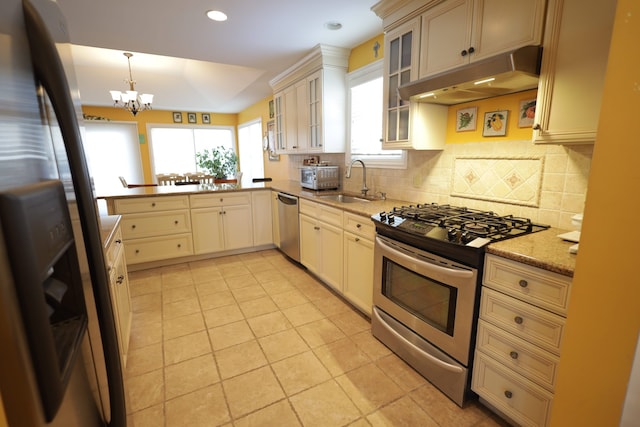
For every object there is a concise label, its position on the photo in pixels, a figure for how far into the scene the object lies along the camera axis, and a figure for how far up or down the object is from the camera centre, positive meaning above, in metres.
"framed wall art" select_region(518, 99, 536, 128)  1.79 +0.23
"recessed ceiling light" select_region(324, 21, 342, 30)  2.71 +1.14
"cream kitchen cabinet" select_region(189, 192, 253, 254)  3.72 -0.79
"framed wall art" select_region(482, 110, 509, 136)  1.93 +0.19
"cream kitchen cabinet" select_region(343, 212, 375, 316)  2.34 -0.83
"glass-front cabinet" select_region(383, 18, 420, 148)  2.14 +0.60
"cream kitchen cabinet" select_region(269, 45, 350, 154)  3.33 +0.64
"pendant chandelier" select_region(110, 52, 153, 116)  4.81 +0.93
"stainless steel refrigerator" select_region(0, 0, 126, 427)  0.35 -0.12
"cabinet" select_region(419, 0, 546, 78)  1.48 +0.66
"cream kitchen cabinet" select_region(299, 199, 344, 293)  2.73 -0.82
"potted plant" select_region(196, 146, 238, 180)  7.33 -0.08
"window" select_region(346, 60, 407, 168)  2.94 +0.36
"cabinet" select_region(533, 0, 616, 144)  1.29 +0.36
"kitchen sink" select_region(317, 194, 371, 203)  3.22 -0.45
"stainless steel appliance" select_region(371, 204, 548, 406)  1.54 -0.72
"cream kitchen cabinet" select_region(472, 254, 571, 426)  1.26 -0.81
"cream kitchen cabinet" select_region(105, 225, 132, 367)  1.71 -0.80
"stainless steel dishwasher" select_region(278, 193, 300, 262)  3.49 -0.81
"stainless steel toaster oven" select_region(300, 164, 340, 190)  3.47 -0.24
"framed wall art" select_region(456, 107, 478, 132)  2.12 +0.24
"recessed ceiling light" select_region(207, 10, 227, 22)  2.49 +1.15
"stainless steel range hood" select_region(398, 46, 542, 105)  1.43 +0.38
